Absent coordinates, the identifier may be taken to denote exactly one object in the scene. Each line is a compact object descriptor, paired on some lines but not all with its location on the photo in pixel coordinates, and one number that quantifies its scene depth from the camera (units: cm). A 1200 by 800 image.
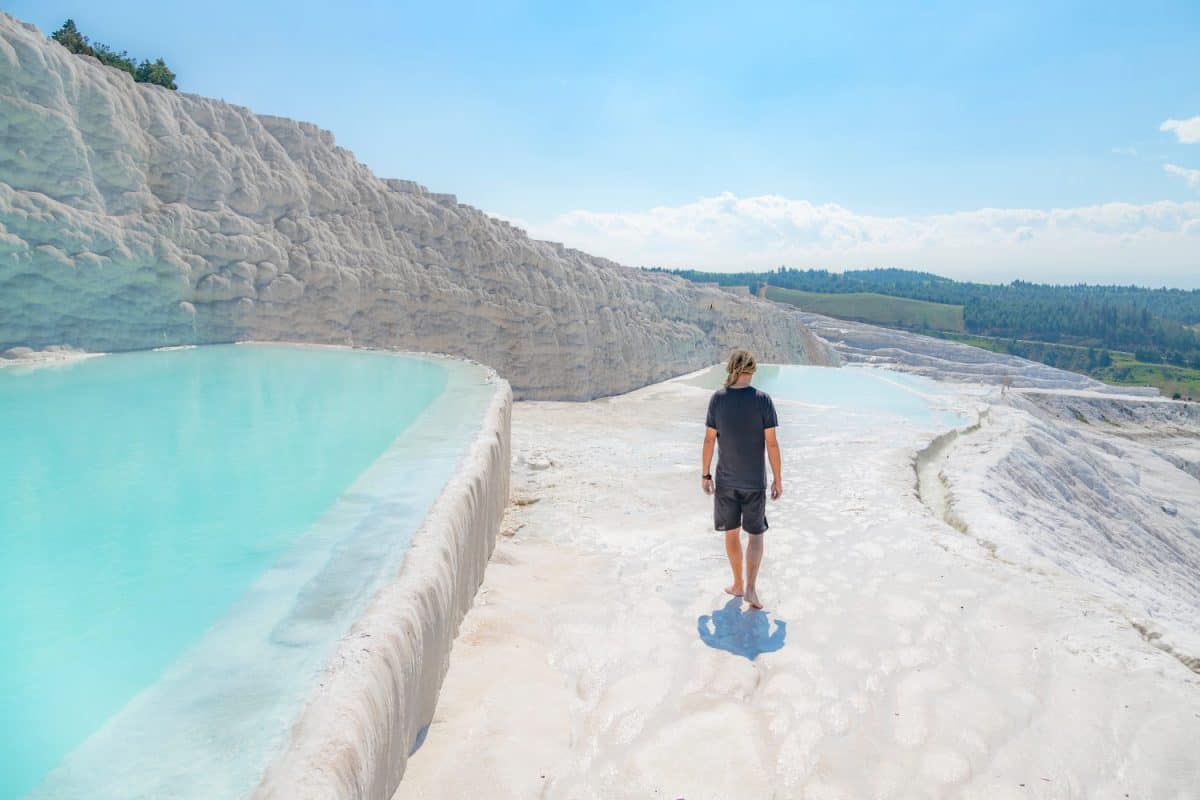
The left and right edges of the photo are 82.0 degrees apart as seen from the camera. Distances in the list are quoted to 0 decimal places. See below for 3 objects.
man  360
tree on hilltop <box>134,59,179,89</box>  1838
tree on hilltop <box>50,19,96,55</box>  1750
